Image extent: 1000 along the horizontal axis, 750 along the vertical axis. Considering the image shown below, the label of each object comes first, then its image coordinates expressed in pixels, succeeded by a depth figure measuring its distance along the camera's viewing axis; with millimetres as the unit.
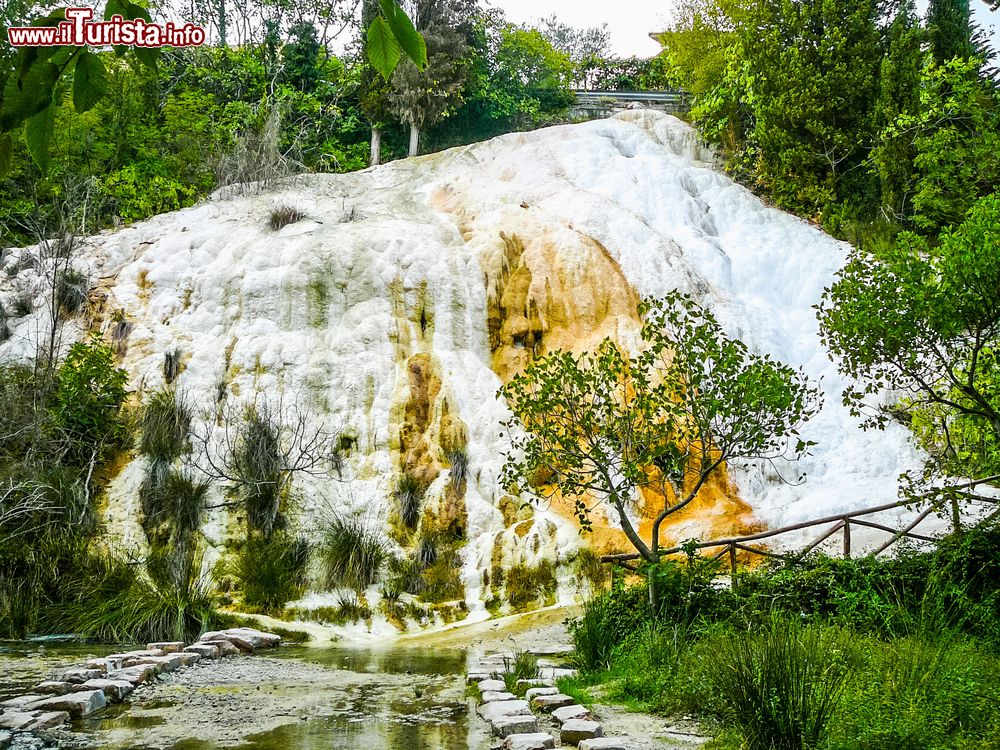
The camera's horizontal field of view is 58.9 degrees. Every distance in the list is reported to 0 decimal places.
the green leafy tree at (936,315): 6816
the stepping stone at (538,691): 5773
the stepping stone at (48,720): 5113
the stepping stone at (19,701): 5543
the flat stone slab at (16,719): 5109
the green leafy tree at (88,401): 12078
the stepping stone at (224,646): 8266
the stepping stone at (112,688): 6047
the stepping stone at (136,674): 6554
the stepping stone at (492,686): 5911
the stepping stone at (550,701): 5418
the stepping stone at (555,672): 6653
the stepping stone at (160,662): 7145
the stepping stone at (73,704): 5543
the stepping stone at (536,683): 6132
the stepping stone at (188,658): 7546
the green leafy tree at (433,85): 19828
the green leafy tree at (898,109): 15984
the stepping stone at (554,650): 8125
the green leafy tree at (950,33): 16969
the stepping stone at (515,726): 4750
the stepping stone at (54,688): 5957
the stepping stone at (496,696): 5609
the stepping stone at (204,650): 7971
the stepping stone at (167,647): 7996
